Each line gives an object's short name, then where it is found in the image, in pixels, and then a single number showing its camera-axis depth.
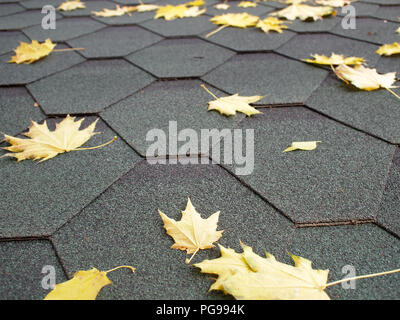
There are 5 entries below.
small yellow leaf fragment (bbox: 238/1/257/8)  2.06
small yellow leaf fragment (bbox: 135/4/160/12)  2.12
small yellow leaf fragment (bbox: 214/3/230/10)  2.07
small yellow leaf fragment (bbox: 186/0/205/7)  2.13
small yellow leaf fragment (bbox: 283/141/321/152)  0.86
